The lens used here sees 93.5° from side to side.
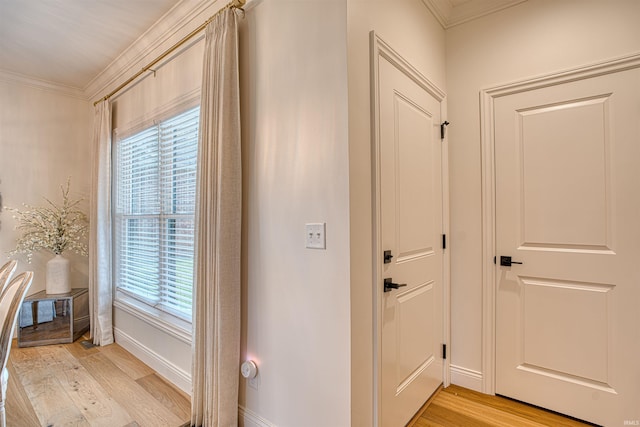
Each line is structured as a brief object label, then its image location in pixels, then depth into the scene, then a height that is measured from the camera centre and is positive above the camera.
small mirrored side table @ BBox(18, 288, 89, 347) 3.07 -1.10
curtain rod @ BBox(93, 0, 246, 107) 1.79 +1.26
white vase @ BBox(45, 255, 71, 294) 3.19 -0.62
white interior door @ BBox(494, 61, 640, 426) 1.72 -0.20
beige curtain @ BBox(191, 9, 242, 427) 1.70 -0.15
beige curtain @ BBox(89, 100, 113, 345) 3.04 -0.24
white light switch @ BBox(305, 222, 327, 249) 1.44 -0.10
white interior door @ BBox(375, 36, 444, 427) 1.58 -0.16
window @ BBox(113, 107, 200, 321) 2.28 +0.03
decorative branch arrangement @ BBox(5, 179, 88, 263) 3.22 -0.13
